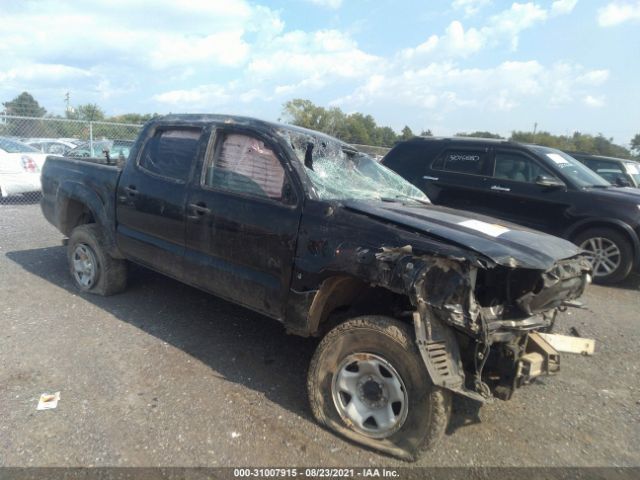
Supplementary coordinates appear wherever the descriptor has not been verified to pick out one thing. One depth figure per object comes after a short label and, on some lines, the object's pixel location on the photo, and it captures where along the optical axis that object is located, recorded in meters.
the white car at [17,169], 10.25
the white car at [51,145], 15.41
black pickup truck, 2.61
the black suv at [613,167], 10.56
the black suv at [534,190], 6.44
